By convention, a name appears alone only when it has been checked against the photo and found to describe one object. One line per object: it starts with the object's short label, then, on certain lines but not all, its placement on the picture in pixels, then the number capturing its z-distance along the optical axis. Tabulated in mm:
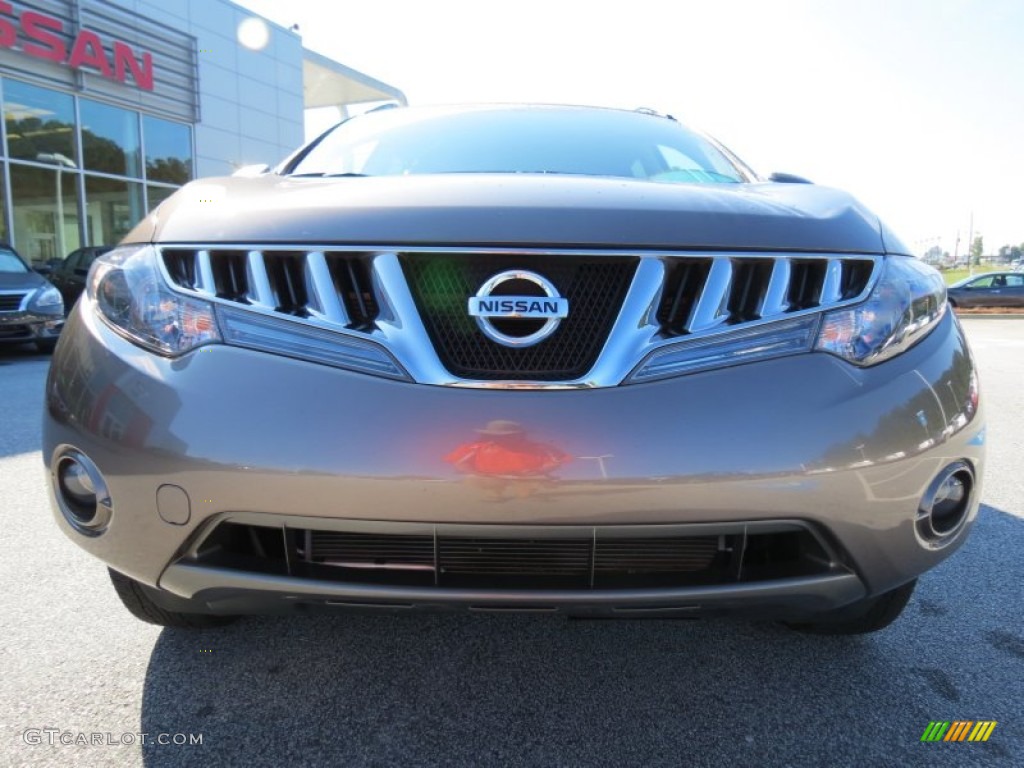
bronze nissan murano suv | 1225
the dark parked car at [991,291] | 22766
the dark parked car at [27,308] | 8156
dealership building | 13078
